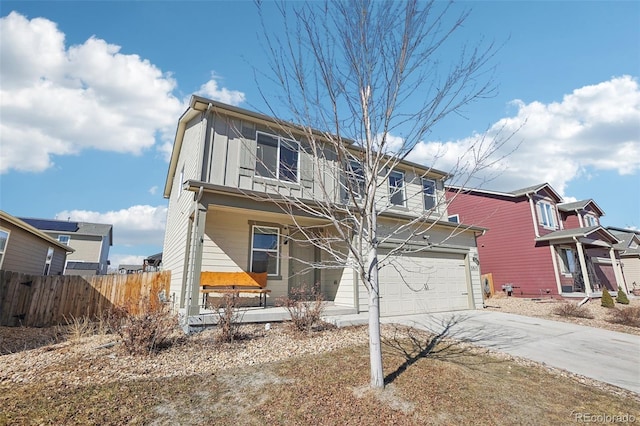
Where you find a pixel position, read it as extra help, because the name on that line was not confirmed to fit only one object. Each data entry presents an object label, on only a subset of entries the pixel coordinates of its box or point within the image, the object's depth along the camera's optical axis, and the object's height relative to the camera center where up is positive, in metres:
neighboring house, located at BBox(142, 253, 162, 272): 25.01 +1.92
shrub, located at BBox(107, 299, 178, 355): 5.05 -0.83
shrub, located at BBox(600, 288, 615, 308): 12.87 -0.67
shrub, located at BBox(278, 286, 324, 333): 6.51 -0.64
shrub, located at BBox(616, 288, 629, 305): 14.52 -0.60
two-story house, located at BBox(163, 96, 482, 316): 8.08 +1.47
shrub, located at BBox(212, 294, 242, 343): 5.63 -0.79
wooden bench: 7.99 +0.04
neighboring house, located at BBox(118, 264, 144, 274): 42.40 +2.49
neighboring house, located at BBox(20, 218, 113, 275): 28.77 +4.29
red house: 16.39 +2.42
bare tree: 4.07 +2.90
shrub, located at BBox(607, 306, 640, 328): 9.06 -1.01
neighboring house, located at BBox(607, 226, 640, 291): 22.84 +1.77
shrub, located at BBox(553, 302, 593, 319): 10.09 -0.90
